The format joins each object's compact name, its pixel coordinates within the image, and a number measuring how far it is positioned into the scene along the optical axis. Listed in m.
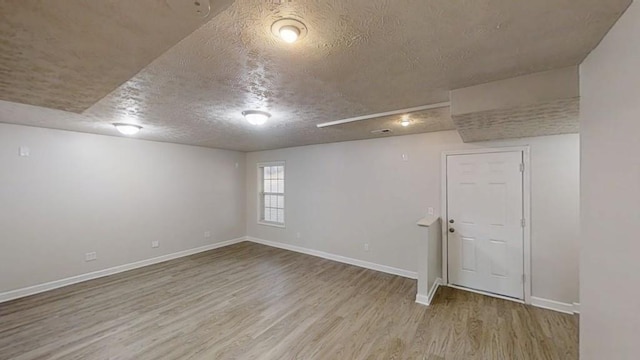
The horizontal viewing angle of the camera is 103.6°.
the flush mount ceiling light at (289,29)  1.27
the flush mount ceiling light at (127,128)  3.44
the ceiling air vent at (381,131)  3.93
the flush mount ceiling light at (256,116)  2.81
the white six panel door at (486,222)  3.40
